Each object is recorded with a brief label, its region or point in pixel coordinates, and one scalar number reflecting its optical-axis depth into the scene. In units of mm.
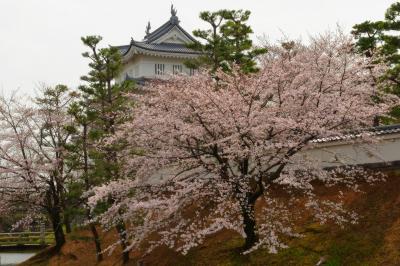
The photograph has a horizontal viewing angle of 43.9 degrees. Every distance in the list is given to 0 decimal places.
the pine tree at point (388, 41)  21656
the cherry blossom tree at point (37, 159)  22422
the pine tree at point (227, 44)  24422
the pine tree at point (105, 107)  17906
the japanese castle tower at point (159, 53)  40719
